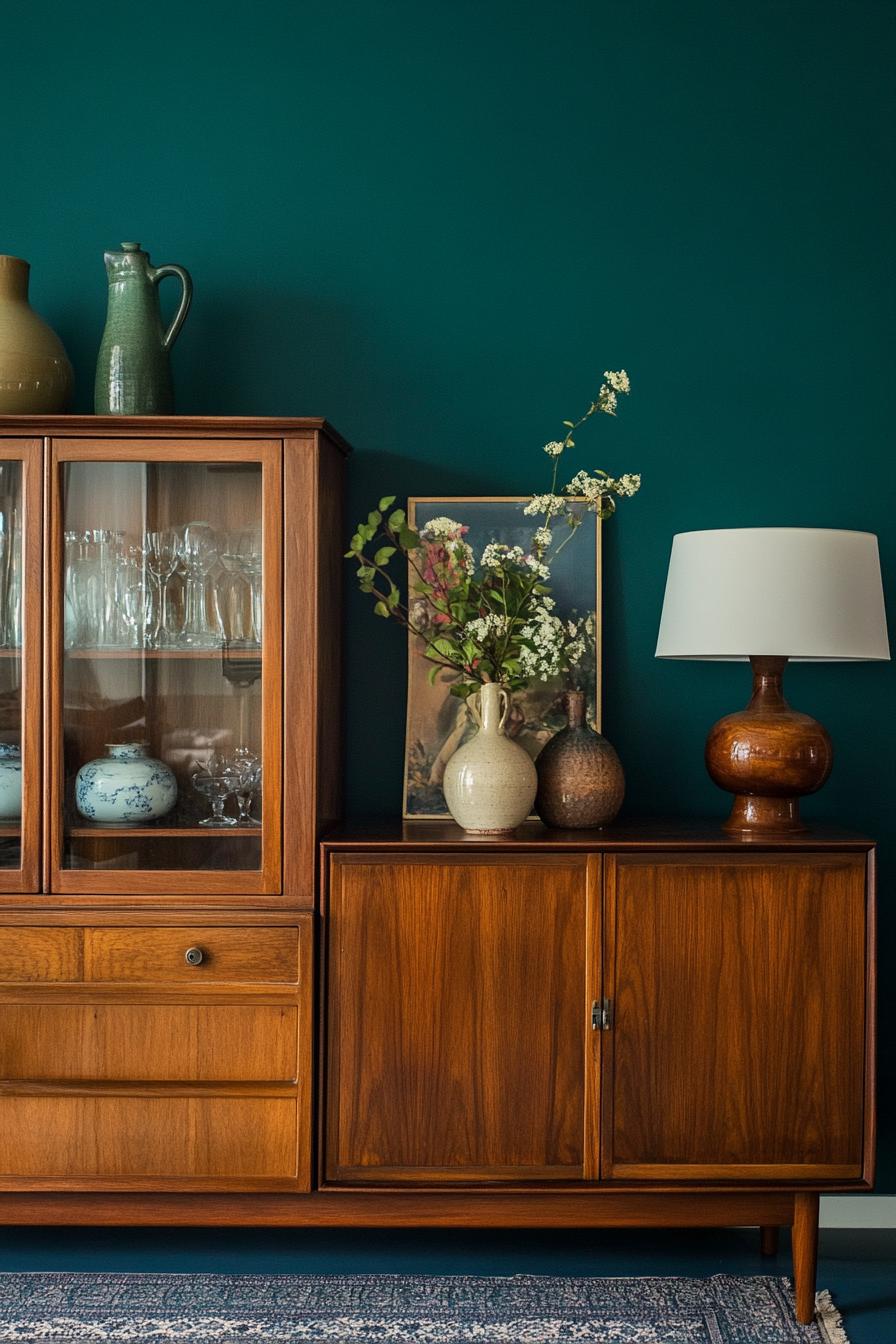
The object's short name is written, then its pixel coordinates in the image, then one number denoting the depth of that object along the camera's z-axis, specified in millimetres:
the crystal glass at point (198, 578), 2414
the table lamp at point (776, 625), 2414
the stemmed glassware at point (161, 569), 2438
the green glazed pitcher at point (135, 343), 2537
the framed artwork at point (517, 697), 2754
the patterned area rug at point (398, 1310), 2273
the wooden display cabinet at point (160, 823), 2338
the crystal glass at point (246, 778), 2385
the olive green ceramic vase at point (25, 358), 2510
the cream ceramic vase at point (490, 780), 2422
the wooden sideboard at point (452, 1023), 2336
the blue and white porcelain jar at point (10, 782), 2379
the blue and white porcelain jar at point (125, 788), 2396
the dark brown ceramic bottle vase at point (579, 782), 2492
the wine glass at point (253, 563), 2387
